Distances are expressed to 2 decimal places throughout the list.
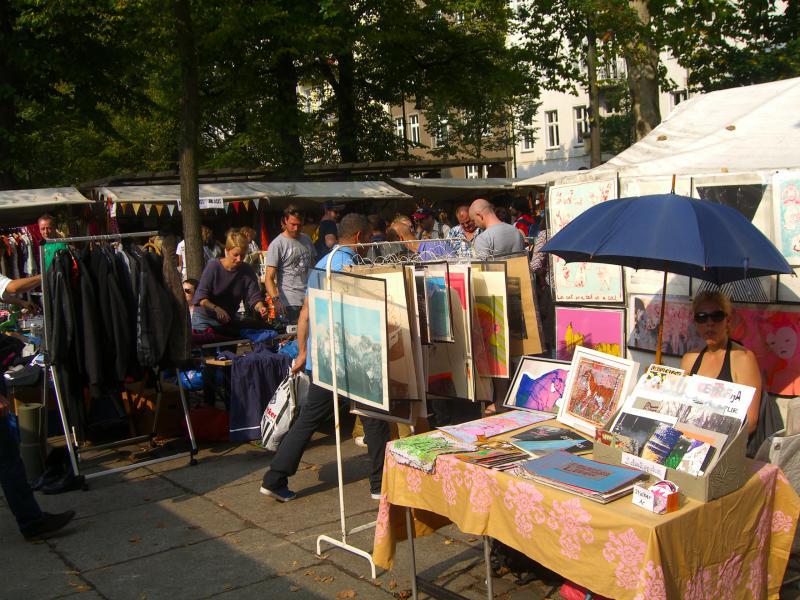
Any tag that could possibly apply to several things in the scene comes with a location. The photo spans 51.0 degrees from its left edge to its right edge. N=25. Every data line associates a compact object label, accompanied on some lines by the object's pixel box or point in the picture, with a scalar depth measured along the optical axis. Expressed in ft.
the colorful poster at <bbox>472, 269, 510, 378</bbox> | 16.75
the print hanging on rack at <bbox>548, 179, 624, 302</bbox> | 19.10
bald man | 21.67
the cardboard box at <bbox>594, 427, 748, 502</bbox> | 10.11
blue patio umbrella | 12.91
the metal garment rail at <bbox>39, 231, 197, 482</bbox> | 19.27
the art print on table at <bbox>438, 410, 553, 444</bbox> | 13.21
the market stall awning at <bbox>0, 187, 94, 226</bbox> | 51.67
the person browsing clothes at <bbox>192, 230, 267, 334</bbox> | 25.64
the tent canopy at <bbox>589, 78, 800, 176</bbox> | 17.63
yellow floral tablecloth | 9.53
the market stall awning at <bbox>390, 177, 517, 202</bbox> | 71.31
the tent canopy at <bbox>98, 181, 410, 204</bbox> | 55.62
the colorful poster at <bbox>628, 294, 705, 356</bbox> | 17.72
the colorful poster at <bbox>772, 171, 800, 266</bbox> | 15.69
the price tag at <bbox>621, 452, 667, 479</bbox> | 10.55
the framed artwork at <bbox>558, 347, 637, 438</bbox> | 12.95
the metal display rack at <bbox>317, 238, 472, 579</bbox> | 14.66
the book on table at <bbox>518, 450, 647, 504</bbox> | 10.22
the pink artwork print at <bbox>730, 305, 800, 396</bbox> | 15.87
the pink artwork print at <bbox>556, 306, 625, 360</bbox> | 19.10
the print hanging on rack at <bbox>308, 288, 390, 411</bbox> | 13.99
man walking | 17.19
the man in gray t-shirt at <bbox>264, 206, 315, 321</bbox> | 27.89
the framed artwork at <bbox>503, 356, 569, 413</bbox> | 15.76
